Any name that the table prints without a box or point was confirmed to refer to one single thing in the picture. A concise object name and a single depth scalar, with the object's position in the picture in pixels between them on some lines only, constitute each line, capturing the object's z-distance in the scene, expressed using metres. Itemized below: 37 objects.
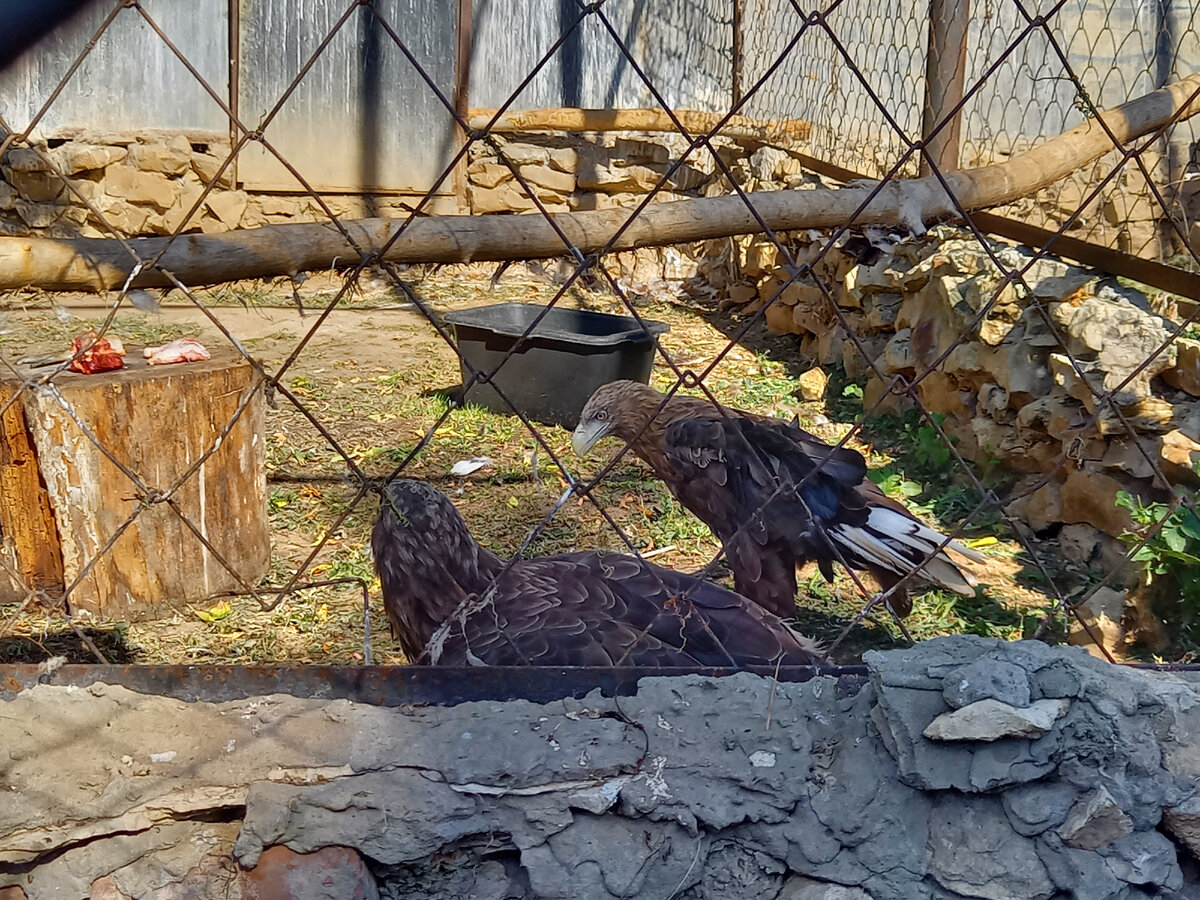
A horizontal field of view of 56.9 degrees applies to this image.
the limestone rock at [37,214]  8.22
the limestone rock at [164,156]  8.41
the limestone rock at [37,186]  8.12
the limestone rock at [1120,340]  4.02
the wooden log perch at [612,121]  8.62
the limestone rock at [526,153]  9.30
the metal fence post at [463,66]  9.08
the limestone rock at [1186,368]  3.90
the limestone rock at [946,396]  5.26
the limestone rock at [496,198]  9.33
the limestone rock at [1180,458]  3.53
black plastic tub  5.51
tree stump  3.44
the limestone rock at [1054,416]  4.36
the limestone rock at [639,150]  9.51
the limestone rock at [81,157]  8.12
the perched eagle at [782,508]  3.58
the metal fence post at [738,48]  8.62
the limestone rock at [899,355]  5.68
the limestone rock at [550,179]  9.47
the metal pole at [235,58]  8.48
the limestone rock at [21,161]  7.96
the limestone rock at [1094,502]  3.99
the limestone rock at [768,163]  7.88
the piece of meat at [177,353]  3.75
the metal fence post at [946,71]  4.91
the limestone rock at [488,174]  9.30
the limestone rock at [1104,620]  3.34
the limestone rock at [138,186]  8.38
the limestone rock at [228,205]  8.66
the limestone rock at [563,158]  9.47
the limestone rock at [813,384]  6.20
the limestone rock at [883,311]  6.11
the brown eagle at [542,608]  2.47
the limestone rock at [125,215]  8.39
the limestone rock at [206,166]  8.61
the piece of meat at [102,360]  3.55
